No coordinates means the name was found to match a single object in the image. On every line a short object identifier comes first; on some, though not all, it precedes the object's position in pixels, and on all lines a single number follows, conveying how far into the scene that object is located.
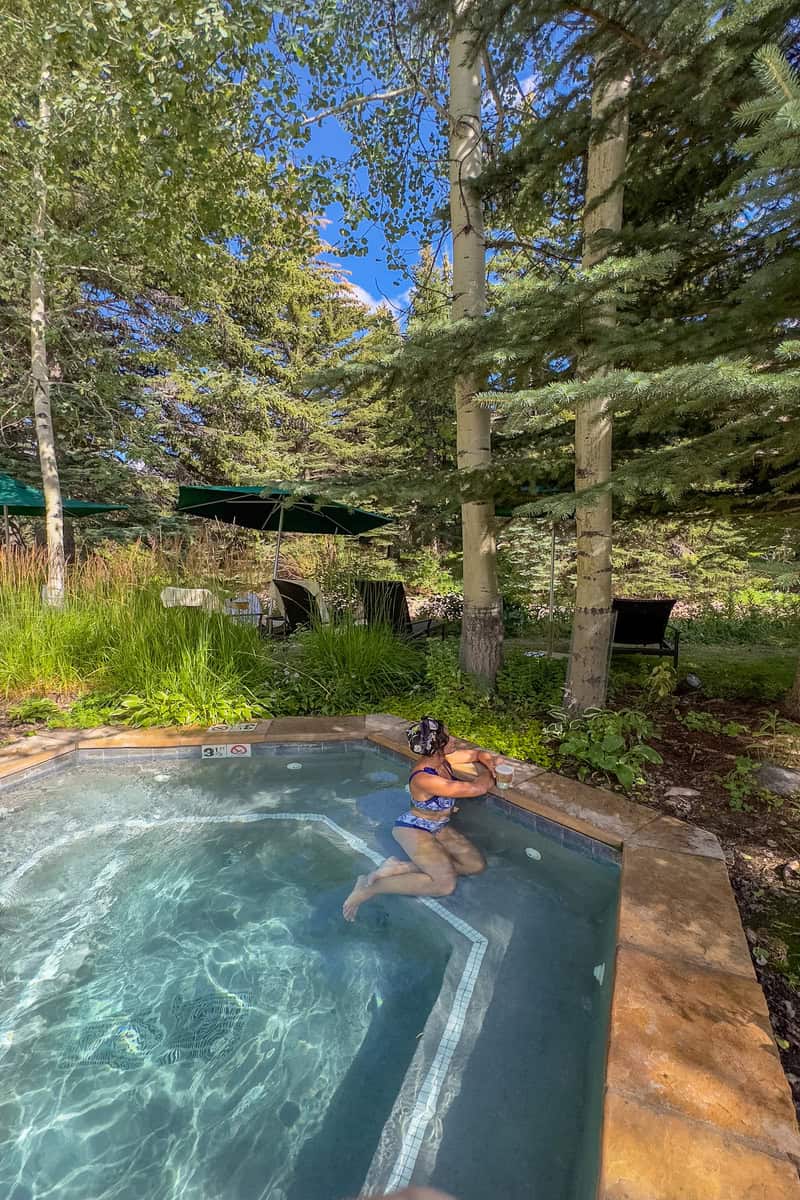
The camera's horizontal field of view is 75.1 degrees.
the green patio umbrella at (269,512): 5.93
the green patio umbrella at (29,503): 7.14
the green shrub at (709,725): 3.65
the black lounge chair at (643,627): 5.35
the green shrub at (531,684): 4.28
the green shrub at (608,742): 3.14
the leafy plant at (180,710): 4.12
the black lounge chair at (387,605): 5.65
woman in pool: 2.67
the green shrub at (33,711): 4.10
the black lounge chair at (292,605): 6.63
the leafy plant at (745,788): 2.81
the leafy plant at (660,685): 4.25
